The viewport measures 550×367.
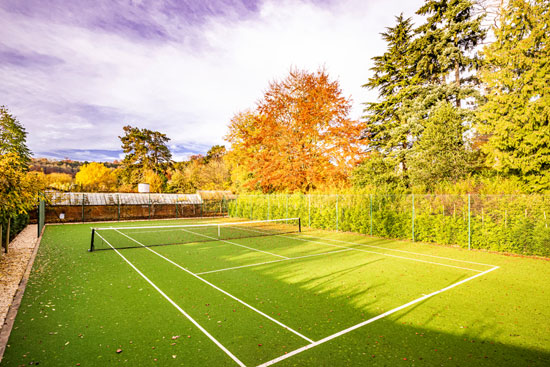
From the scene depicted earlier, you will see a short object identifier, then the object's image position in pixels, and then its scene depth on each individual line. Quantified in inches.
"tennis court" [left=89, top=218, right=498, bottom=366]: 184.9
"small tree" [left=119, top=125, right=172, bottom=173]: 2164.1
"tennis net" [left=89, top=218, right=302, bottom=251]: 546.9
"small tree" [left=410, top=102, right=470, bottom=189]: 706.8
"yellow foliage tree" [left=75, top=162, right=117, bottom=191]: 2495.0
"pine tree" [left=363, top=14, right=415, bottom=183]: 1035.3
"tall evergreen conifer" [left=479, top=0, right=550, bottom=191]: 589.9
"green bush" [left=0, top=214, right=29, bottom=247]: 435.4
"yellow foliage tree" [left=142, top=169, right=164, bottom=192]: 2023.9
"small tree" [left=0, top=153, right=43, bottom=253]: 265.3
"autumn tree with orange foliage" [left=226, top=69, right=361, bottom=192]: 909.2
